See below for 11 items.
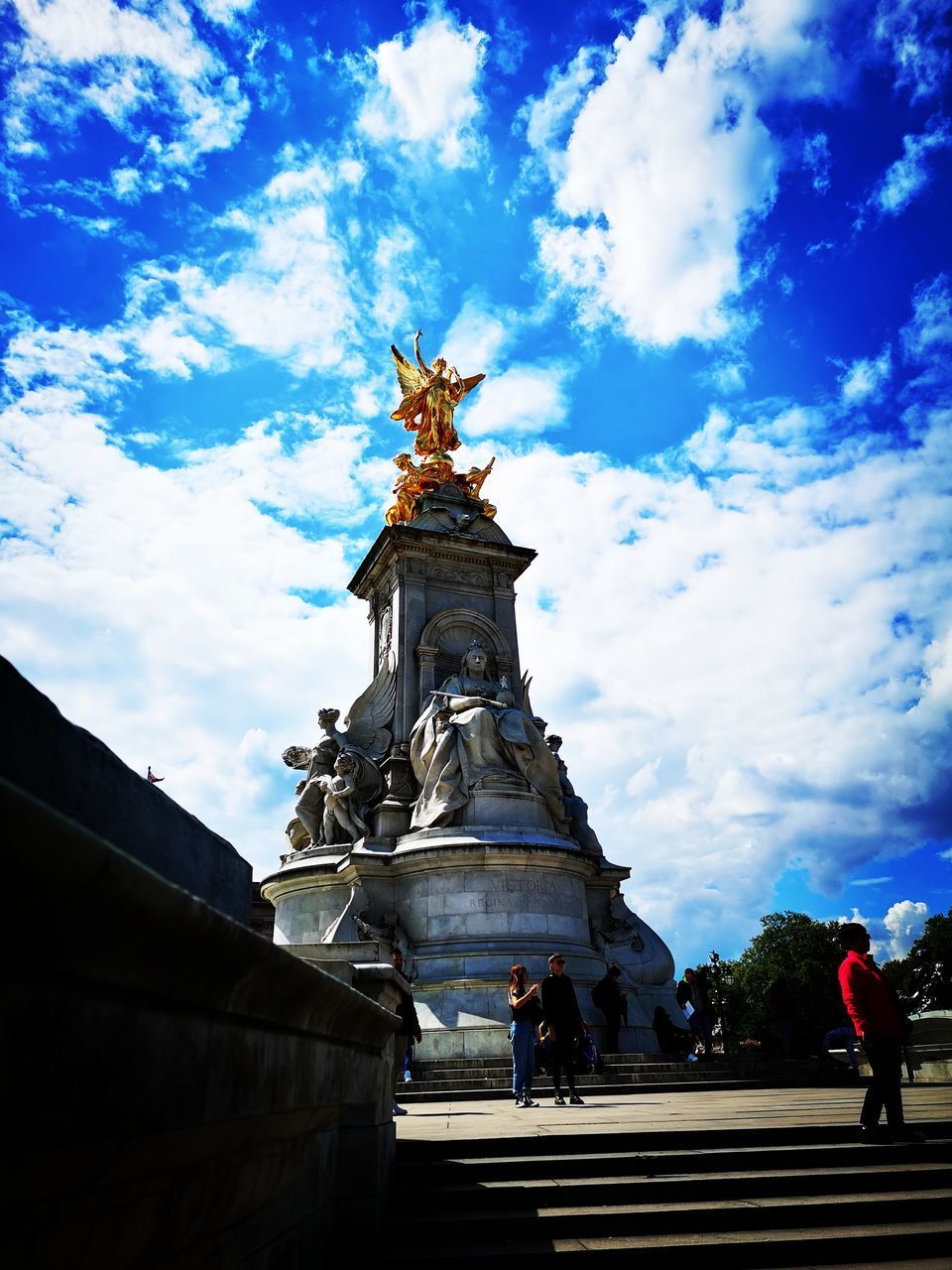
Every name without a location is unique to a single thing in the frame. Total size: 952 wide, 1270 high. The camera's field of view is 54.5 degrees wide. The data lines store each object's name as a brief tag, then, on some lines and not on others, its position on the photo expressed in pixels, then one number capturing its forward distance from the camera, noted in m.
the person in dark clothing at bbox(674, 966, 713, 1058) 18.56
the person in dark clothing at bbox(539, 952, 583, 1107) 11.59
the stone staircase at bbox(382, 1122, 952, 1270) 5.28
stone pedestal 17.31
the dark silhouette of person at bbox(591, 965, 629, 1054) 16.88
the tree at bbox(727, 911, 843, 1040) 65.50
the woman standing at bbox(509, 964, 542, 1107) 11.55
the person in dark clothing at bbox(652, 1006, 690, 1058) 18.84
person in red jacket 7.49
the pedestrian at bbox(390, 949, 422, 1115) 9.07
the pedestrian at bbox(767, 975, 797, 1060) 16.94
